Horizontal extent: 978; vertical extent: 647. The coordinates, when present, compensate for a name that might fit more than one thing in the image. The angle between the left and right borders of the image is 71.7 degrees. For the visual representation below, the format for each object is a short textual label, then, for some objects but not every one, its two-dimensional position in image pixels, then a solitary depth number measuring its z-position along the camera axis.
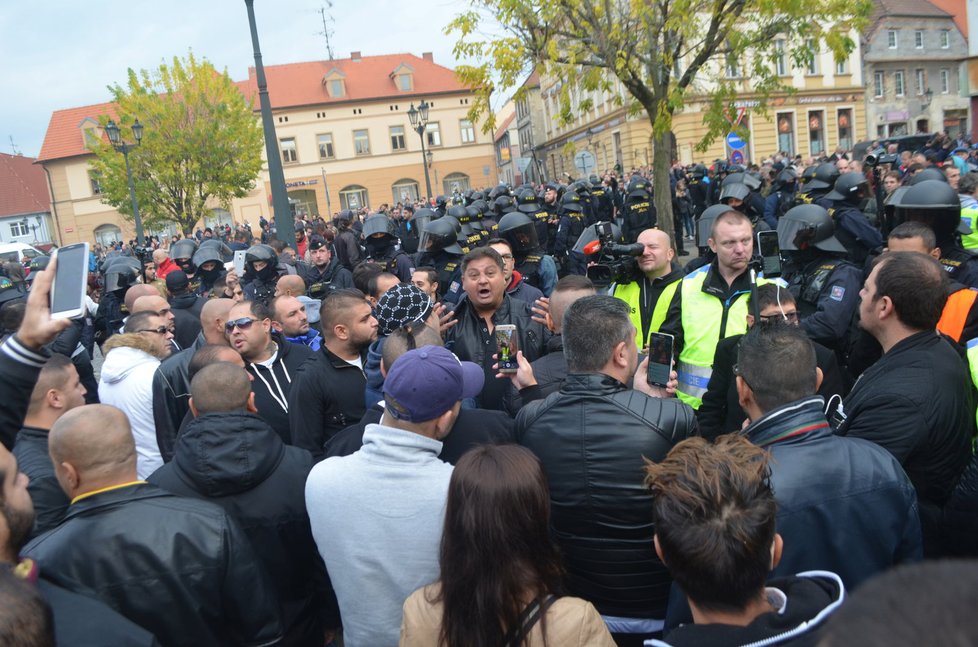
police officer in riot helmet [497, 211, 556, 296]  7.58
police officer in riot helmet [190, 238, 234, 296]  9.16
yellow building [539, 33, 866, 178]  36.19
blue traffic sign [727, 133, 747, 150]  14.18
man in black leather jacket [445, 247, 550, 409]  4.51
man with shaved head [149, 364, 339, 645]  2.78
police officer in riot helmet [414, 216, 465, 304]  8.16
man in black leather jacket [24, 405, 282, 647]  2.32
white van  29.09
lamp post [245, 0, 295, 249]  11.89
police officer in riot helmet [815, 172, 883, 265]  6.30
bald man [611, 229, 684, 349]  4.63
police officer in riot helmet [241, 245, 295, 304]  8.20
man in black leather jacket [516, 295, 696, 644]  2.40
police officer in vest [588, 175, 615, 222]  14.39
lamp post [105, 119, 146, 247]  21.59
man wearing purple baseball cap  2.34
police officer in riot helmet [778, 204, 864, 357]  4.46
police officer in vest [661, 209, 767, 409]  3.95
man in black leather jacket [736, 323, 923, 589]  2.18
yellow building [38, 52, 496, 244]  53.53
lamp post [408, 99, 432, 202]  22.25
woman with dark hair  1.86
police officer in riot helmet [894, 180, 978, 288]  4.55
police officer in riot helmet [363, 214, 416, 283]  8.56
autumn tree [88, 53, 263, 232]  32.75
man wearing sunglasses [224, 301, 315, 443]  4.40
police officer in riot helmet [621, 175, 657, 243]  13.65
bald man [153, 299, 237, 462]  4.50
